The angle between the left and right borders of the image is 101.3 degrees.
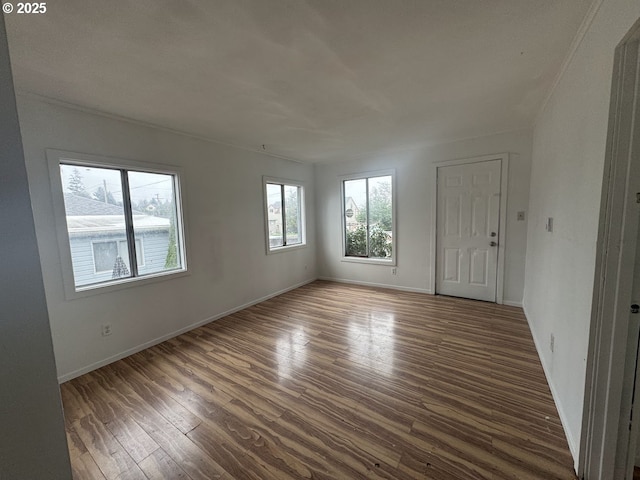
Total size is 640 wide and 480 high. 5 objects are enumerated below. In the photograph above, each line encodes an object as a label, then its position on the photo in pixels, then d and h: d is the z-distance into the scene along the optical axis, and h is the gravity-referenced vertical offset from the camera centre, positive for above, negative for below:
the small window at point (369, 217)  4.68 -0.10
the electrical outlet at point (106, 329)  2.57 -1.08
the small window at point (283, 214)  4.50 +0.01
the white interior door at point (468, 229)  3.75 -0.30
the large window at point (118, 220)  2.42 -0.01
